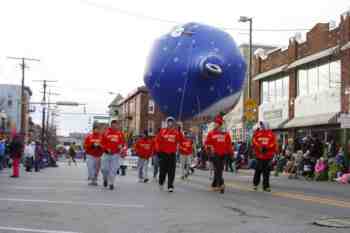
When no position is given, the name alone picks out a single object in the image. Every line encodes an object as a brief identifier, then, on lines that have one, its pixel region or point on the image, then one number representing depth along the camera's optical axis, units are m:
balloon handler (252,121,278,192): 14.10
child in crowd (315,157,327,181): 21.95
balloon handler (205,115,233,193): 13.52
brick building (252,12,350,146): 29.70
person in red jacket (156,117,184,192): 13.84
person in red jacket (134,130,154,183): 17.53
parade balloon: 19.36
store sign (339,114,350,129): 22.24
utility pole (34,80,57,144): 76.31
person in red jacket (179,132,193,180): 18.94
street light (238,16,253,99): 34.12
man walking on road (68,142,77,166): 46.46
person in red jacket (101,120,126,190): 14.14
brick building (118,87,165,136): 82.31
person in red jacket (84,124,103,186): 15.27
